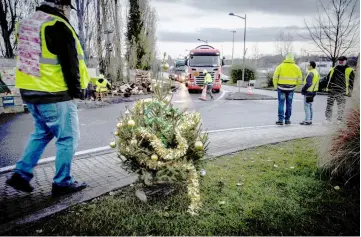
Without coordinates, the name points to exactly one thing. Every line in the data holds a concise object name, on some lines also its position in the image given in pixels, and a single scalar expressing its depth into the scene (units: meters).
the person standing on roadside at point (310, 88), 8.46
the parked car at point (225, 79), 46.46
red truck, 21.80
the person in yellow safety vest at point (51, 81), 2.95
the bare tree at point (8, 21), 17.55
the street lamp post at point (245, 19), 32.14
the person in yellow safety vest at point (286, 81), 8.16
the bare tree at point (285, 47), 41.67
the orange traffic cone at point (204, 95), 16.53
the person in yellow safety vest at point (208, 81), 18.23
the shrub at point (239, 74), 34.72
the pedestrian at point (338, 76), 7.50
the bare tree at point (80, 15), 17.08
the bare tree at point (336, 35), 15.26
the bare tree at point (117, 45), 22.39
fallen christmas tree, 2.91
